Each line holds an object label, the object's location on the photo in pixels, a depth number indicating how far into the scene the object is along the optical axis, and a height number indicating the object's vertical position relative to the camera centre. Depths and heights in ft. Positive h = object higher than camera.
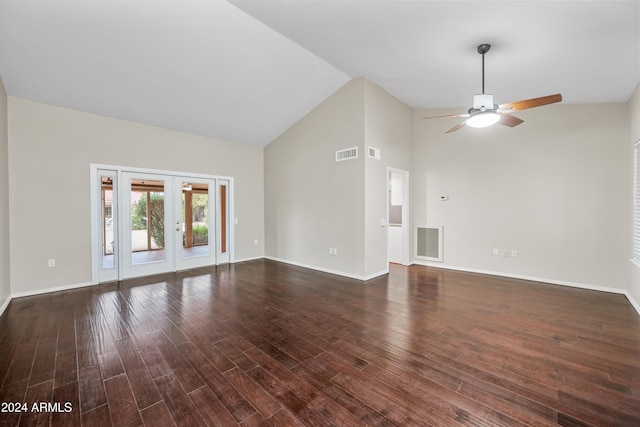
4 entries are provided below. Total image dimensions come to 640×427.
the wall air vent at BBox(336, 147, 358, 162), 16.48 +3.55
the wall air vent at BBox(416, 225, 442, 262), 19.49 -2.38
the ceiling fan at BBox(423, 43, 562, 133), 9.68 +3.66
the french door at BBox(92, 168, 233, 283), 16.05 -0.70
